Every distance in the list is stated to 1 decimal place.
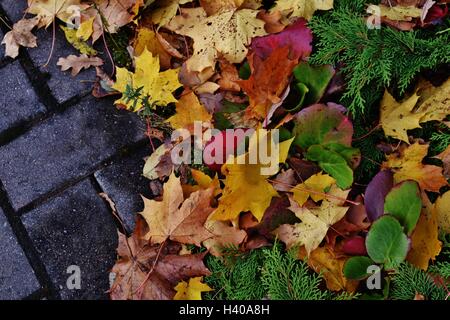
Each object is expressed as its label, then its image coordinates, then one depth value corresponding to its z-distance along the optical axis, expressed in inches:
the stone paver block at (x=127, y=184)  59.2
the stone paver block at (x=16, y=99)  61.4
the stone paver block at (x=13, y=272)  58.2
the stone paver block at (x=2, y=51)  62.8
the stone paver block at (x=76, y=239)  58.2
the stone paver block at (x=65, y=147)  60.1
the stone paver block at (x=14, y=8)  63.4
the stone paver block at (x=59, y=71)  61.7
